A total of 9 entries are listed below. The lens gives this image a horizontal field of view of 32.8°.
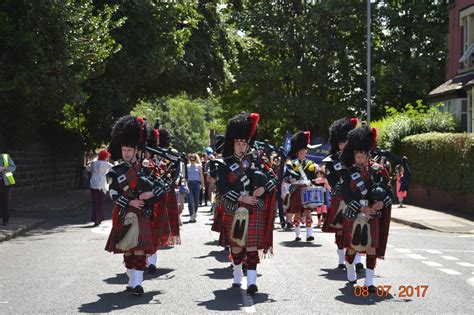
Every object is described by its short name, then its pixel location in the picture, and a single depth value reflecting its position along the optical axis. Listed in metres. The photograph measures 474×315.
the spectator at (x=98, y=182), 19.17
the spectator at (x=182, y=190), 19.05
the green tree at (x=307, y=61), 43.66
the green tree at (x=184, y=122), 98.56
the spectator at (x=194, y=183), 20.97
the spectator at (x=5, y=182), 17.73
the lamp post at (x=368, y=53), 32.62
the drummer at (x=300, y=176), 14.88
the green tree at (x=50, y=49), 19.48
